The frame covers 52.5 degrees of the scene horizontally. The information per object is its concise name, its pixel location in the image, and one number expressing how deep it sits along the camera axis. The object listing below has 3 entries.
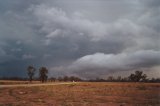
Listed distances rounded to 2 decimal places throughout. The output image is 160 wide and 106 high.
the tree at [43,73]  63.32
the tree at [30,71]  58.31
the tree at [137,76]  77.38
